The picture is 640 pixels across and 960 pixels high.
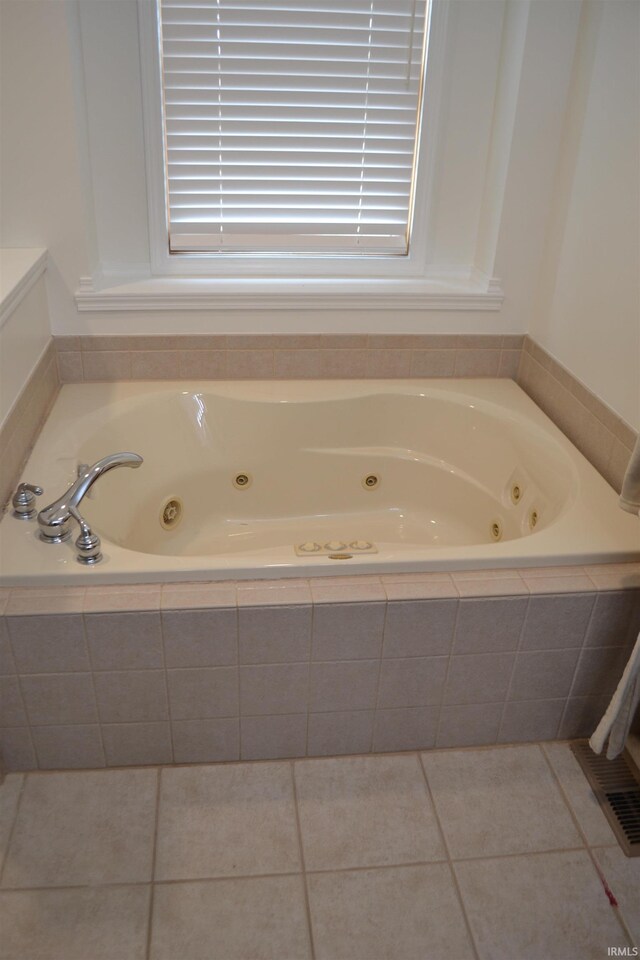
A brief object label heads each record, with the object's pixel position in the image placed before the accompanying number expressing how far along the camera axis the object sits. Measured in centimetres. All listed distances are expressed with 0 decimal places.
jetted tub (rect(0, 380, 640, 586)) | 215
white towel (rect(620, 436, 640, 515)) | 155
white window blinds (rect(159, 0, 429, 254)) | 222
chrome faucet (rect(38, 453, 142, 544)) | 163
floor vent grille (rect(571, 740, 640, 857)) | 167
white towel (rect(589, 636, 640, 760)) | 158
